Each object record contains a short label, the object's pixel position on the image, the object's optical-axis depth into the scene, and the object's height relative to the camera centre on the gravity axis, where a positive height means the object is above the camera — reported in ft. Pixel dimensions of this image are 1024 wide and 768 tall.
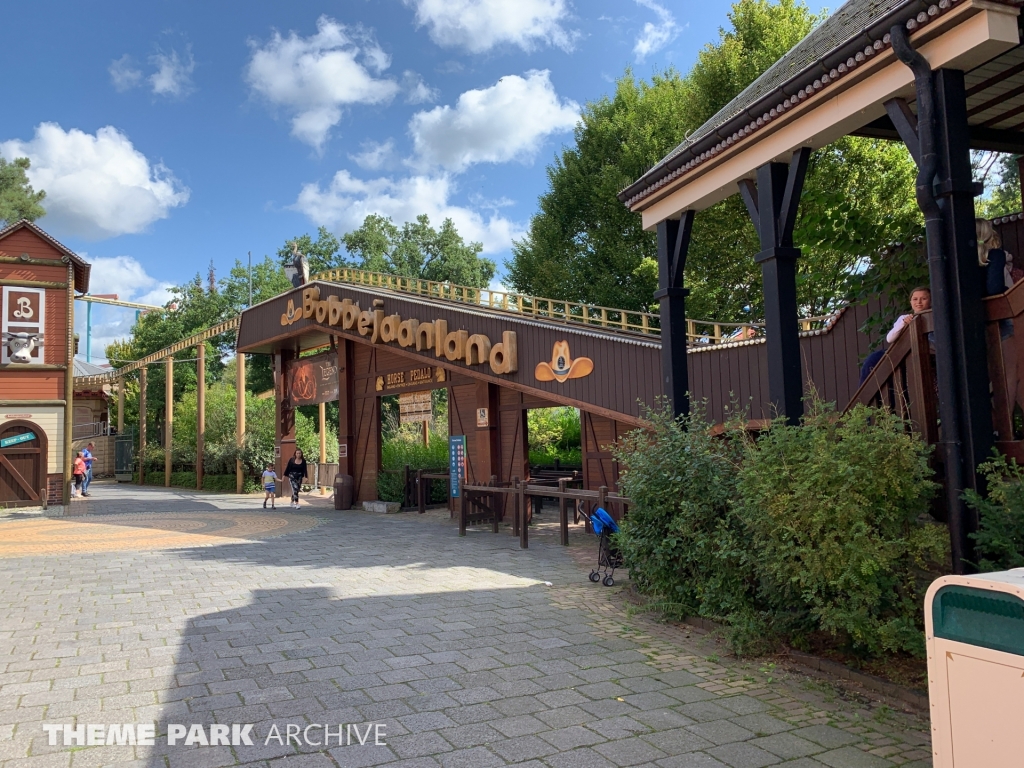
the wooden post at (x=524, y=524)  37.83 -4.28
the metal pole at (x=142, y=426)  115.65 +4.32
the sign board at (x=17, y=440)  61.98 +1.44
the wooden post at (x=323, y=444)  92.20 +0.41
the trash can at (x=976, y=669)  8.14 -2.82
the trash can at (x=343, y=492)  65.67 -4.07
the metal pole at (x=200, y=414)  95.71 +4.89
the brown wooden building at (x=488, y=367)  30.32 +4.10
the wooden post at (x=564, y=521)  37.75 -4.20
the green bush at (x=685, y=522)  19.58 -2.48
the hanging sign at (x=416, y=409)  70.23 +3.44
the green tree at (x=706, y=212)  25.53 +20.74
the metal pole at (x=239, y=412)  89.76 +4.64
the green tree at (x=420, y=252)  169.89 +45.47
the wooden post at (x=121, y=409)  141.28 +8.79
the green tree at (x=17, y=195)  118.42 +43.16
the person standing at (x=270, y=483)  64.39 -3.01
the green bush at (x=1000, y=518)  13.48 -1.72
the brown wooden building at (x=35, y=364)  62.54 +7.99
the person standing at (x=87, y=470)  85.97 -1.81
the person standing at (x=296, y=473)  65.31 -2.20
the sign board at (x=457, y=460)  53.36 -1.25
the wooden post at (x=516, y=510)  38.75 -3.85
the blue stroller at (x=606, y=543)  28.19 -4.05
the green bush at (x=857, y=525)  15.03 -2.00
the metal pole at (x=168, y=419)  108.27 +4.85
